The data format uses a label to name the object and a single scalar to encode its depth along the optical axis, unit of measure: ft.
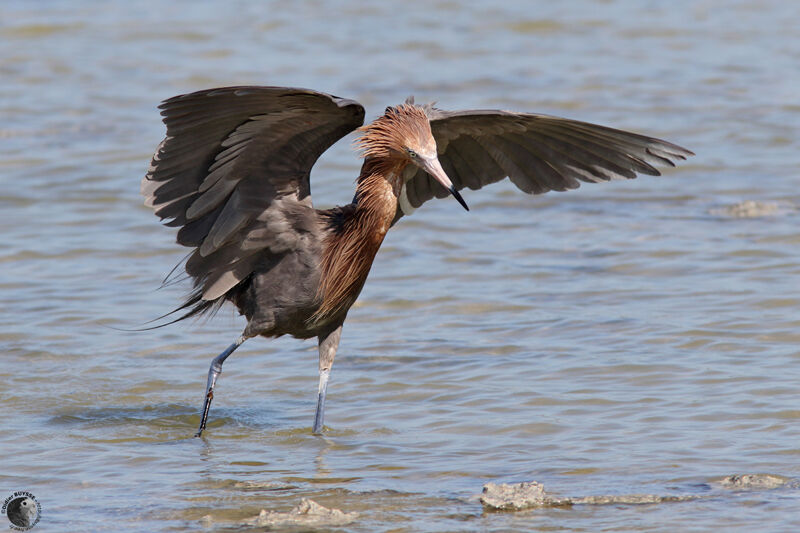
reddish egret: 37.58
